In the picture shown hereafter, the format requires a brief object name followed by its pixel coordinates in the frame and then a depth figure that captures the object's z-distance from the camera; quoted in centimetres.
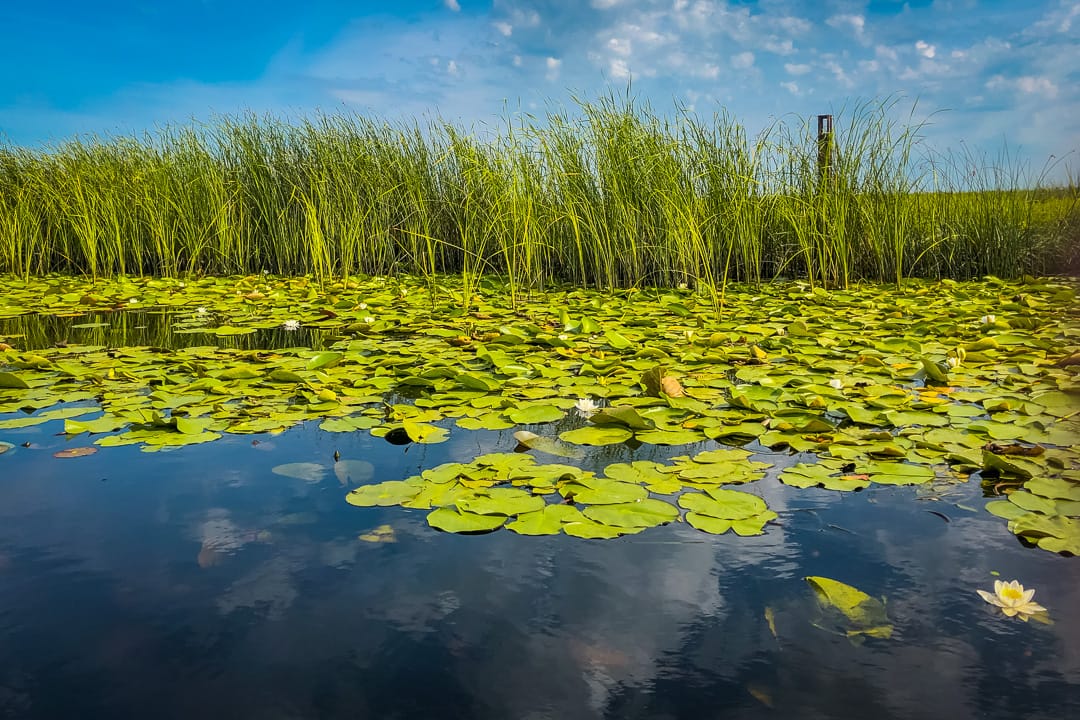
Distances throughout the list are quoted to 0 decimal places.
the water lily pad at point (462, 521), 140
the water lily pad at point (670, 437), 190
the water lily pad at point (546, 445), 185
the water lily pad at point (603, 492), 150
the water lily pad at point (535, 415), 205
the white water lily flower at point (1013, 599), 112
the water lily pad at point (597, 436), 191
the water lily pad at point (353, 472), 169
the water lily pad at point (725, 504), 145
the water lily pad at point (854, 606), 108
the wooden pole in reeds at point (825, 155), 530
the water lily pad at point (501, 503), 146
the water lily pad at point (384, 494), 154
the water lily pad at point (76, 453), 189
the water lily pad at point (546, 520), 138
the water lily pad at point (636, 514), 140
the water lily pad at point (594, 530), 136
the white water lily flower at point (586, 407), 208
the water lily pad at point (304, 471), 170
